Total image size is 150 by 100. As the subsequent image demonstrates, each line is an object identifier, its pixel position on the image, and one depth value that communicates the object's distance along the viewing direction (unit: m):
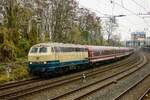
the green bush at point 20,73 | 24.59
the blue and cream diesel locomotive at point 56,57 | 24.30
